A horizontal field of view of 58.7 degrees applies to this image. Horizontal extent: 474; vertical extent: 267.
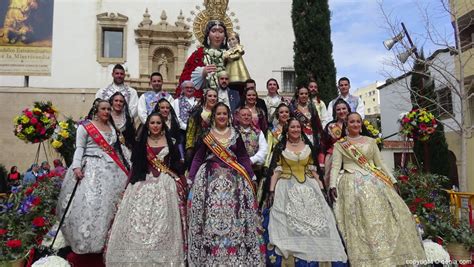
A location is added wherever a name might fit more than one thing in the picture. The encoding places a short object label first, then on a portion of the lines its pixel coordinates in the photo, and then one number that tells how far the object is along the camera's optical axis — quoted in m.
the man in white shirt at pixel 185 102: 6.60
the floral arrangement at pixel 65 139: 7.38
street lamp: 11.64
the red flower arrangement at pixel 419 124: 7.32
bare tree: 10.72
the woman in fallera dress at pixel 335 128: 6.12
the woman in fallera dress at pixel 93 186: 4.85
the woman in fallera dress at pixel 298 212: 4.62
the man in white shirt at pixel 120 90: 6.55
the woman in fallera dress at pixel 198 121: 5.73
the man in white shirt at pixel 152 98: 6.70
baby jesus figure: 6.94
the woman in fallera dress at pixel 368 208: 4.74
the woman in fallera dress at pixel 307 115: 6.41
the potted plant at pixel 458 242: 5.80
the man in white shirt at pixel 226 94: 6.59
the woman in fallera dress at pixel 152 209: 4.42
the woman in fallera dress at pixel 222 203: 4.48
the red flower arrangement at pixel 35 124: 6.79
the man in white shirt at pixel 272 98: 7.42
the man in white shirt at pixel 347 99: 7.38
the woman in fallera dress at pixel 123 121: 5.74
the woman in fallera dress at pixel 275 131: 5.48
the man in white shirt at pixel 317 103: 7.33
